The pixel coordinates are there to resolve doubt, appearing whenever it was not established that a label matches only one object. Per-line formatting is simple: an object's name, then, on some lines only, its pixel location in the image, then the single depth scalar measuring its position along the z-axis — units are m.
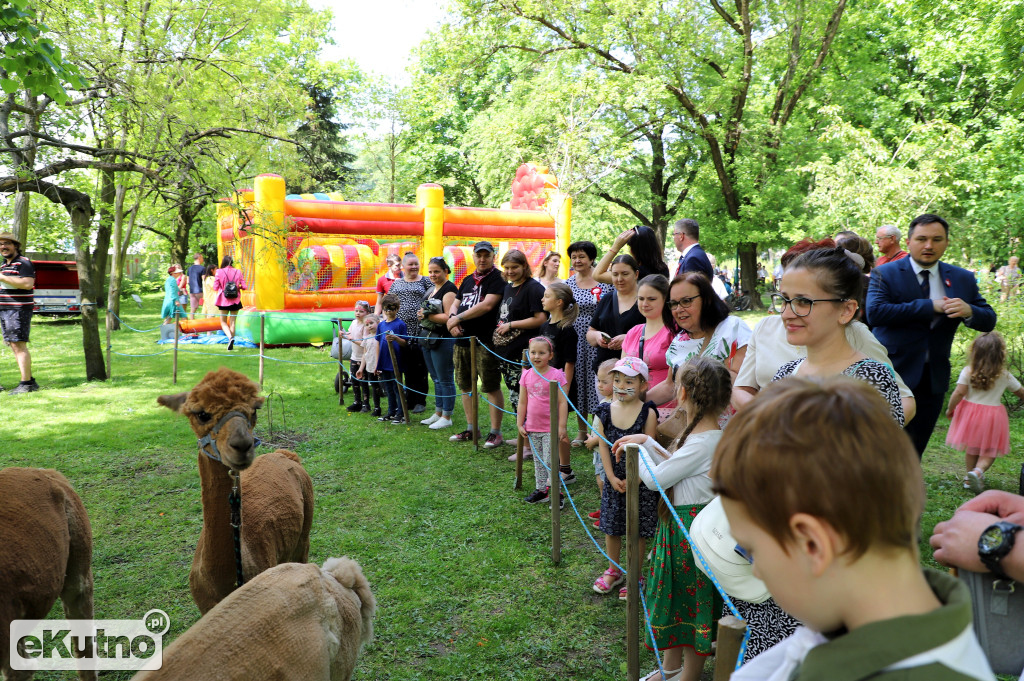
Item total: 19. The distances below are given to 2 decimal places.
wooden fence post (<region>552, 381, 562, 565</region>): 4.25
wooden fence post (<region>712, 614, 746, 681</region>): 1.62
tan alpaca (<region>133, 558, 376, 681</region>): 1.89
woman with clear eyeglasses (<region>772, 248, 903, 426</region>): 2.43
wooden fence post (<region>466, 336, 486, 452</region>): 6.91
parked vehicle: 19.14
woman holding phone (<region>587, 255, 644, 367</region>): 5.33
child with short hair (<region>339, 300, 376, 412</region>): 9.02
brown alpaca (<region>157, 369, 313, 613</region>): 2.76
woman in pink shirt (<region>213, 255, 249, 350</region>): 14.70
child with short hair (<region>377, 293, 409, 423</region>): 8.38
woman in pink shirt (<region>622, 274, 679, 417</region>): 4.47
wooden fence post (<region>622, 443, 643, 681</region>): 2.84
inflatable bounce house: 14.03
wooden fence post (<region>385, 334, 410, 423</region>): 8.20
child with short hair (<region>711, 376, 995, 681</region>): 0.75
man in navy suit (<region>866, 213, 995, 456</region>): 4.19
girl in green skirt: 2.88
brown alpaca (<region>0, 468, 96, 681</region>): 2.67
